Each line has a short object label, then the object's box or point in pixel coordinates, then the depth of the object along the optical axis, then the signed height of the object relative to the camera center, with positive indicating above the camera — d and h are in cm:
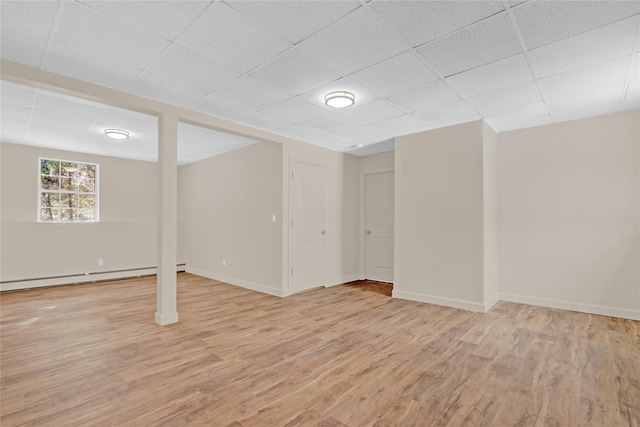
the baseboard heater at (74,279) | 550 -122
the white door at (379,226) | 620 -19
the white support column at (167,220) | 366 -4
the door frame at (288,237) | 513 -34
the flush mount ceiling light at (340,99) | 338 +131
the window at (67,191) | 605 +51
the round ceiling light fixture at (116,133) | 485 +133
